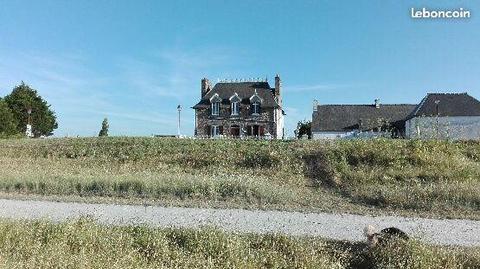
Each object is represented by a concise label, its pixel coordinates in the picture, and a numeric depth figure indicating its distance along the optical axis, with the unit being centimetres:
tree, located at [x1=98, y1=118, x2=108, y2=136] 4830
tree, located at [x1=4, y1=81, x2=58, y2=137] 5397
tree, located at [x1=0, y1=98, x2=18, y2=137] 4355
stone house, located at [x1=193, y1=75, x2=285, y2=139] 4709
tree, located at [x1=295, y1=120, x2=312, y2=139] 5976
